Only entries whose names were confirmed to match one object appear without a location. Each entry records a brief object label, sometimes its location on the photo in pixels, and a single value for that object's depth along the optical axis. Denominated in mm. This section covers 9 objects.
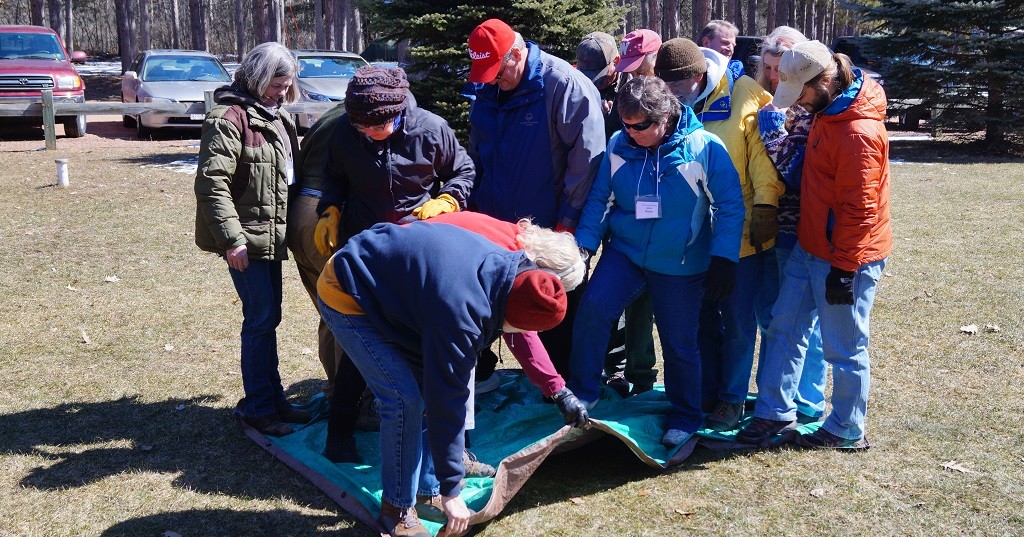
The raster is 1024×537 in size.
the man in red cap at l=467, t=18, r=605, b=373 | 4141
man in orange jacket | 3711
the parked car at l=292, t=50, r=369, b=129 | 15508
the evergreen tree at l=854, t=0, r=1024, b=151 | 14781
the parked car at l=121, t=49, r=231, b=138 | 15820
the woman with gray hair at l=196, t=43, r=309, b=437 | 4008
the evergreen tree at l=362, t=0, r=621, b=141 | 10047
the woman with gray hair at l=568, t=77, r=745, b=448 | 3906
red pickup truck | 15508
